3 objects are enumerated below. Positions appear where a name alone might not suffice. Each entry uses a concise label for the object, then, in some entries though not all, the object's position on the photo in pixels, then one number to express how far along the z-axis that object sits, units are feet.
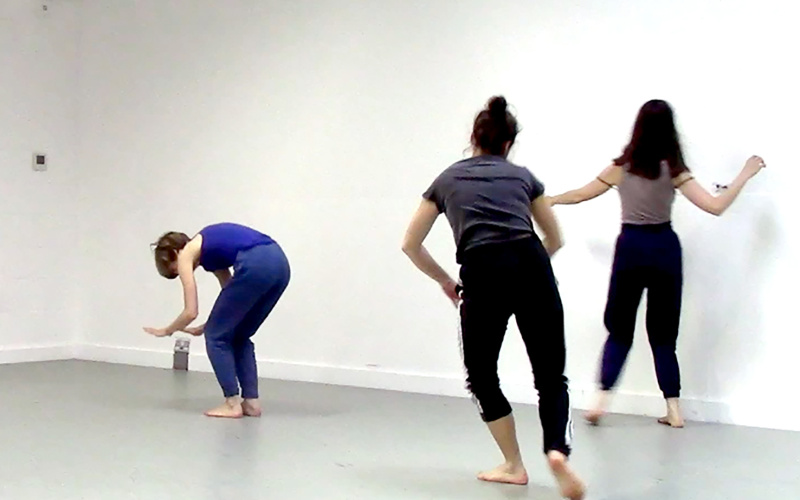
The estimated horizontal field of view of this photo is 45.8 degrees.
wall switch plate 19.61
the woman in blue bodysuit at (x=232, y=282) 12.88
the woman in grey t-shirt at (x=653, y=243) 12.53
